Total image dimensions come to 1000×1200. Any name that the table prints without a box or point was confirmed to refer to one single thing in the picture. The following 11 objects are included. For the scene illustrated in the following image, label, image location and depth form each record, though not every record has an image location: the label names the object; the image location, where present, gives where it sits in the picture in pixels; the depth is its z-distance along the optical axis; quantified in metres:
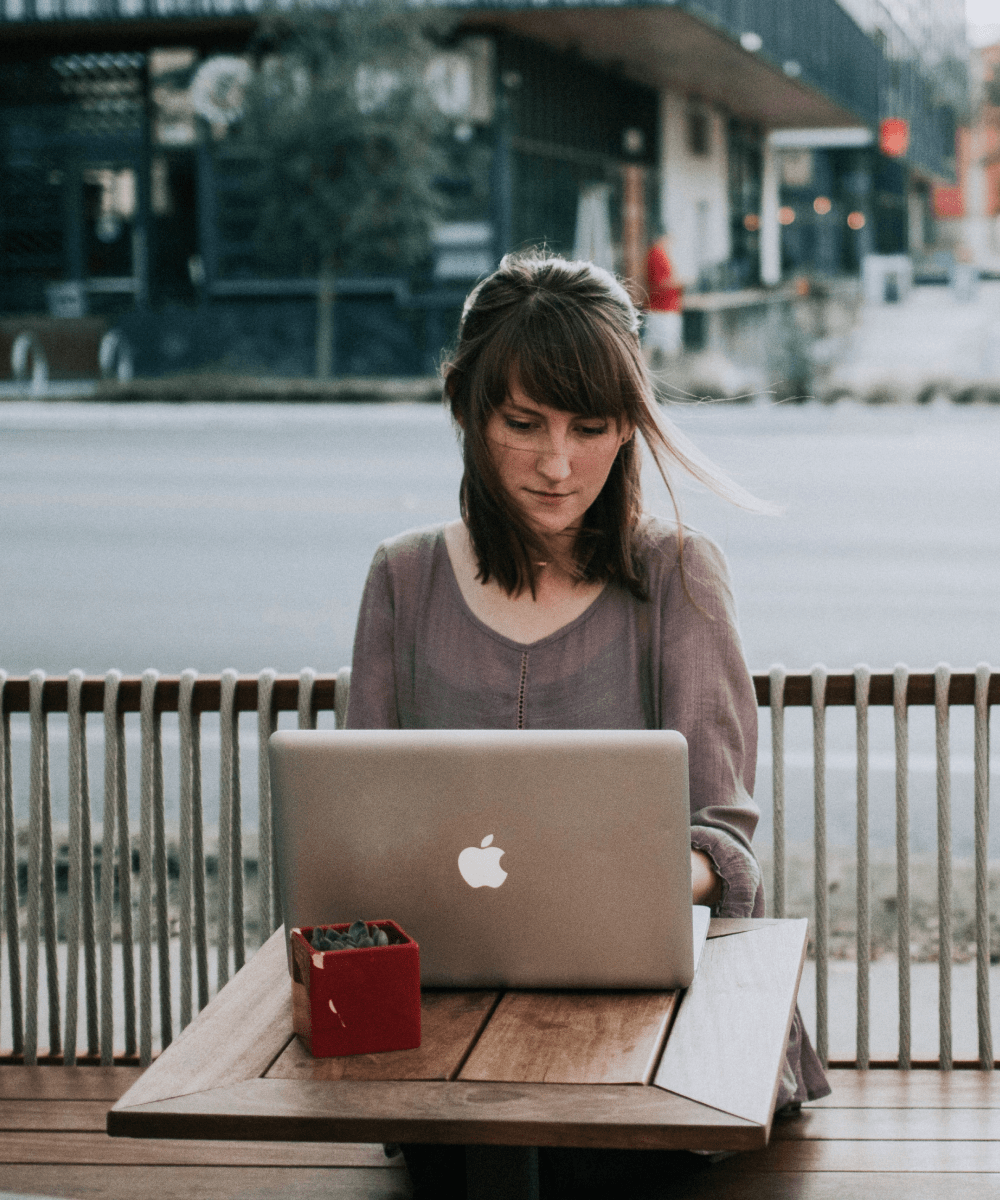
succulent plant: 2.35
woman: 2.65
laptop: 2.35
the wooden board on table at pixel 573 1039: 2.31
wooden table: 2.24
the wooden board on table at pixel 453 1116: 2.23
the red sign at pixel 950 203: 71.49
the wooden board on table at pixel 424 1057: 2.32
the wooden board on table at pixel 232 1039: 2.32
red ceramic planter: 2.32
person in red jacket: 20.33
